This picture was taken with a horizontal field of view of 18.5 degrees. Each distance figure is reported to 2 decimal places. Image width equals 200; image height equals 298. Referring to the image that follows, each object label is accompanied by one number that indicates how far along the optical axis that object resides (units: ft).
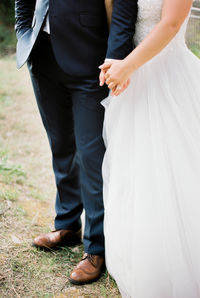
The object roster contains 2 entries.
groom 8.15
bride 7.97
